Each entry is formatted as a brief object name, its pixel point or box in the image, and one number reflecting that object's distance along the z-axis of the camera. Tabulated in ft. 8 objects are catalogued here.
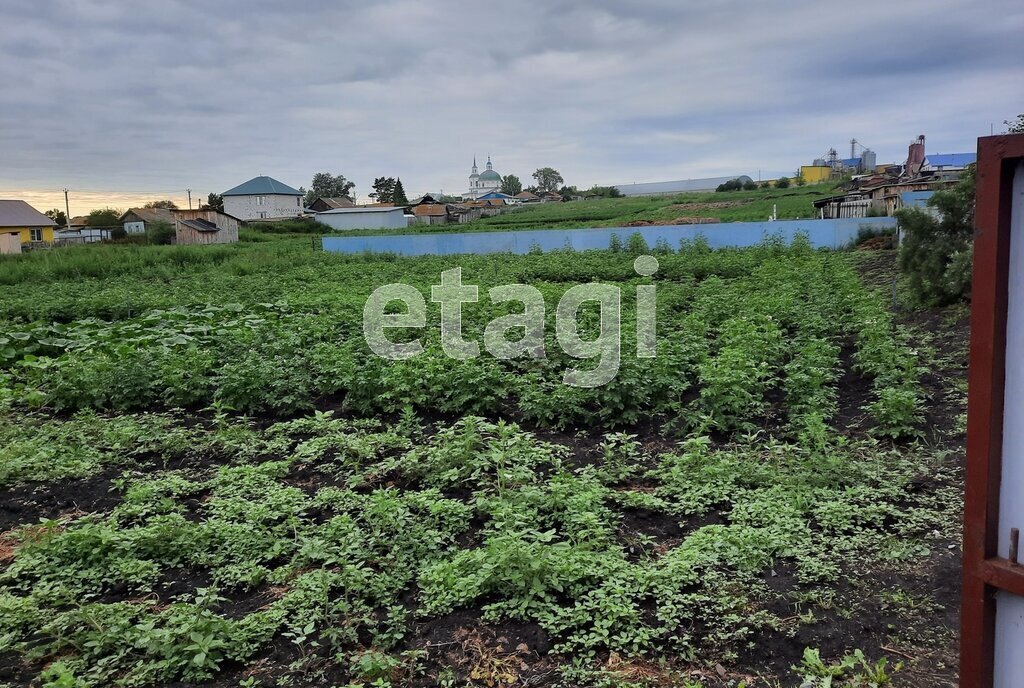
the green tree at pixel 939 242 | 33.83
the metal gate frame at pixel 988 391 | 5.55
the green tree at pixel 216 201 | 216.47
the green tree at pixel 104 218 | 192.13
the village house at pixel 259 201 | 206.39
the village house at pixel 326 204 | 200.03
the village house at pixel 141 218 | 176.65
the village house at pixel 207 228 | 129.39
